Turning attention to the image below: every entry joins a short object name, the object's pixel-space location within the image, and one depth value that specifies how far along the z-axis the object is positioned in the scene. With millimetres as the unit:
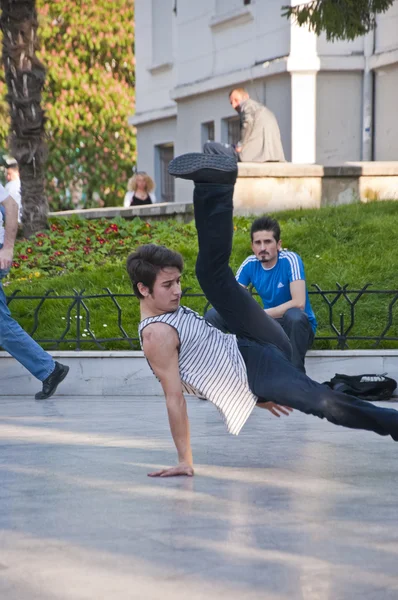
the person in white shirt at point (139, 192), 18141
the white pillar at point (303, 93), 20781
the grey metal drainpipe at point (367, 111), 20938
